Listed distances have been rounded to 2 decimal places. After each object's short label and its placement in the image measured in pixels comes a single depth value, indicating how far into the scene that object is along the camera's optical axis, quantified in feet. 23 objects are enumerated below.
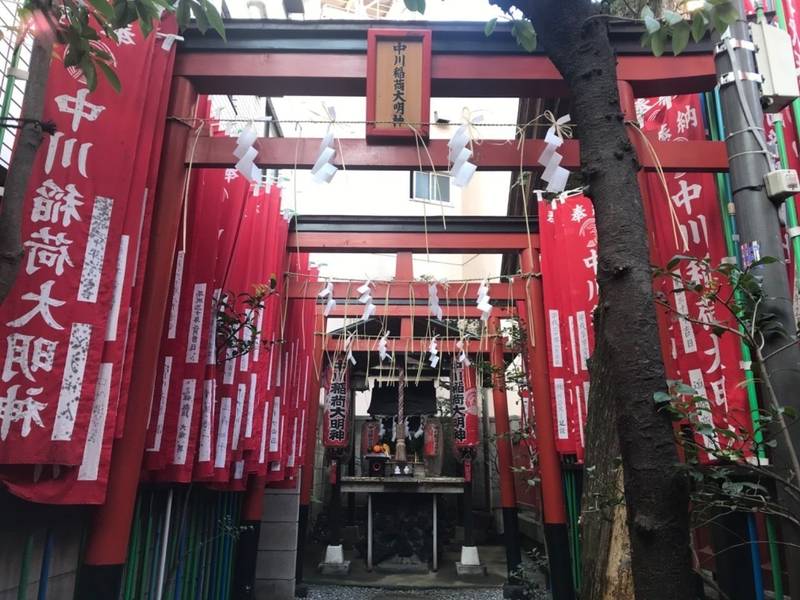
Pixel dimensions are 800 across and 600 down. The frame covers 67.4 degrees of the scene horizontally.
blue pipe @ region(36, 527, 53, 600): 12.33
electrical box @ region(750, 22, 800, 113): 11.28
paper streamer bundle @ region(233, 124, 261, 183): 15.33
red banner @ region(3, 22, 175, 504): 11.36
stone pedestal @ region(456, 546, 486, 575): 42.78
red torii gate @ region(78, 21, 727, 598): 15.92
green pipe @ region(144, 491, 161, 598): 16.62
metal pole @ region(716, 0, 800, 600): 9.26
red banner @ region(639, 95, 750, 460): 14.84
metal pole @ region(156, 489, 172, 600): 17.19
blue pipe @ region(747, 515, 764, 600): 14.74
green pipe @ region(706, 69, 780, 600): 13.53
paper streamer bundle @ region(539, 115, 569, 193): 15.39
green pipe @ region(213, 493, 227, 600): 23.63
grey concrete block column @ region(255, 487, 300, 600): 33.17
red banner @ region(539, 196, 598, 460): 21.40
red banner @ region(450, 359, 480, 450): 41.91
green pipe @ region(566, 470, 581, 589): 25.82
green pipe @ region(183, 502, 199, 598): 20.40
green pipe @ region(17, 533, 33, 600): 11.69
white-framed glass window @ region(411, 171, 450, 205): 66.80
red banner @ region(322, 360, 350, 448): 42.04
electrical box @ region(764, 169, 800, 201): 9.88
